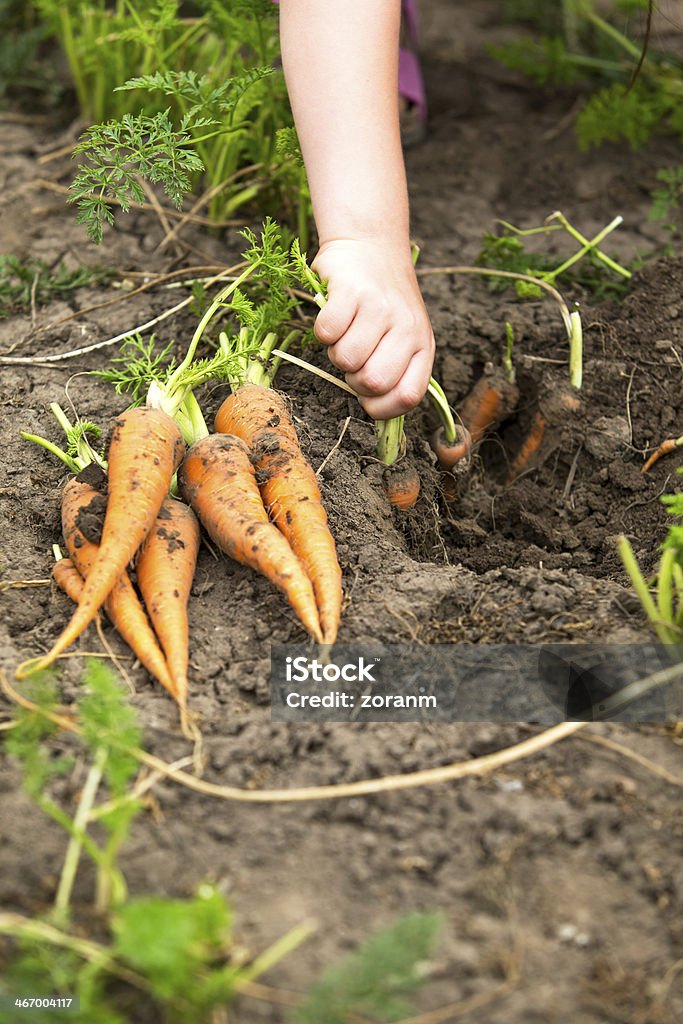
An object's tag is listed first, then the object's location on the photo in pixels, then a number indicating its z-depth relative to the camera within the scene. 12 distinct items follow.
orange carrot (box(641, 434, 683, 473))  2.31
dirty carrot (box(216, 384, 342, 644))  1.92
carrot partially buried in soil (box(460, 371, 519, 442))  2.49
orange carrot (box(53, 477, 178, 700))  1.80
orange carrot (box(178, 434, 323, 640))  1.89
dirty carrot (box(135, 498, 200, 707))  1.81
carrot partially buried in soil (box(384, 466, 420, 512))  2.22
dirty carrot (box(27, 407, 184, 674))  1.83
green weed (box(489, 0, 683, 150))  3.12
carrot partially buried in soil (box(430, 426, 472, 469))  2.38
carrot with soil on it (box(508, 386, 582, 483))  2.46
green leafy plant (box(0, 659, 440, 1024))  1.24
